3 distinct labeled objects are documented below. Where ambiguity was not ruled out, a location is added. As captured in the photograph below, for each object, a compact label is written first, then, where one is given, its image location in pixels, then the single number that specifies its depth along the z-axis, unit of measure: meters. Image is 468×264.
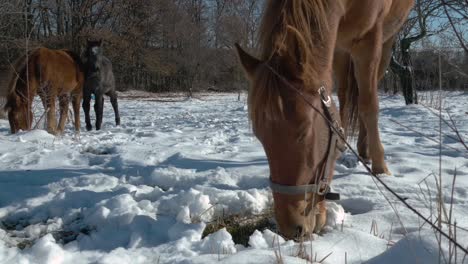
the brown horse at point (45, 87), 6.81
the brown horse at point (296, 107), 1.83
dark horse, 8.12
